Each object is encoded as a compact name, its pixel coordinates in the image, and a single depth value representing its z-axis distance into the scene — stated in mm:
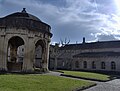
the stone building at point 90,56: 22856
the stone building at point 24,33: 12679
